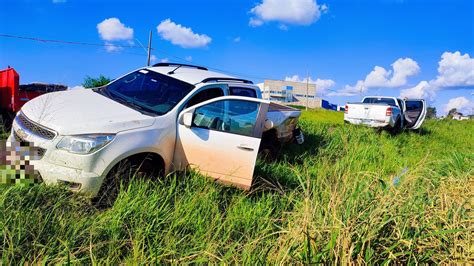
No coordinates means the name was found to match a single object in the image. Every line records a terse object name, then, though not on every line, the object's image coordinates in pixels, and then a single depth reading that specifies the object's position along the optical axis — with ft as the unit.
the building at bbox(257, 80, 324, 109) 278.05
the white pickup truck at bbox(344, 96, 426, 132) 41.96
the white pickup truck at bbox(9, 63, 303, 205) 12.46
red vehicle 26.42
